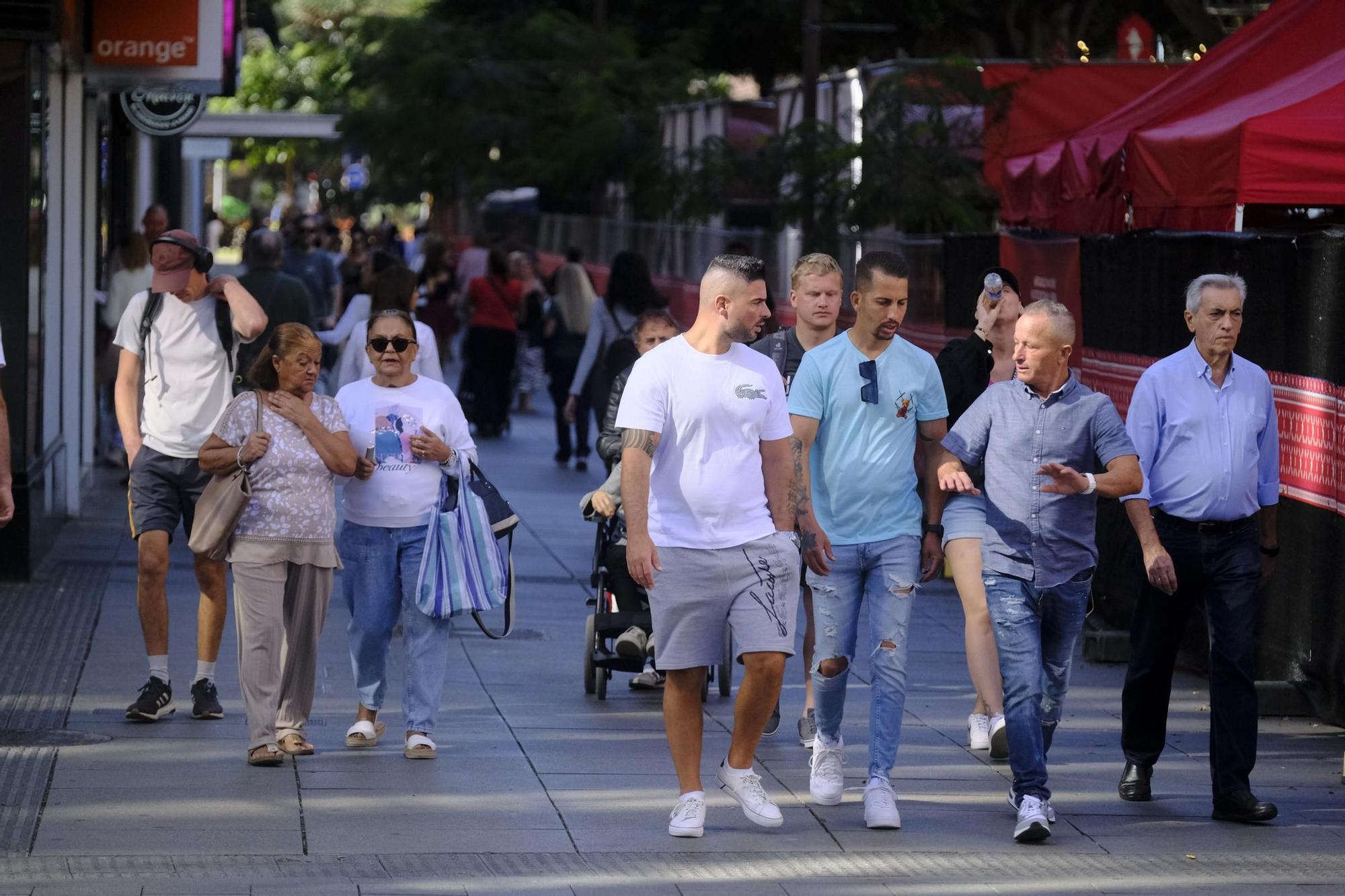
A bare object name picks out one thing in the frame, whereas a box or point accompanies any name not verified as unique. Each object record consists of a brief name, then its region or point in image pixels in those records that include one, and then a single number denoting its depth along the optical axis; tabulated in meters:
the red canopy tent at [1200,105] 21.20
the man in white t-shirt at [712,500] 12.30
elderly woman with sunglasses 14.50
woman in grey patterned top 14.12
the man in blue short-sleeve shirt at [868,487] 13.03
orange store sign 25.87
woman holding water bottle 14.52
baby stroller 16.36
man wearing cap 15.63
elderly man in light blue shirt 13.30
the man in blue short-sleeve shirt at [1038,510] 12.61
